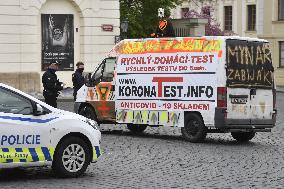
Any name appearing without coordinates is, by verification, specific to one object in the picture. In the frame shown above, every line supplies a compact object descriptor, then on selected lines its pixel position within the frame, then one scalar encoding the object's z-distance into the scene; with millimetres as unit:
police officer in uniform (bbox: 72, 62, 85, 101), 25656
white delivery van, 19547
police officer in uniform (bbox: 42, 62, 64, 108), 23844
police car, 12820
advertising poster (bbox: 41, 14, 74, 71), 38812
